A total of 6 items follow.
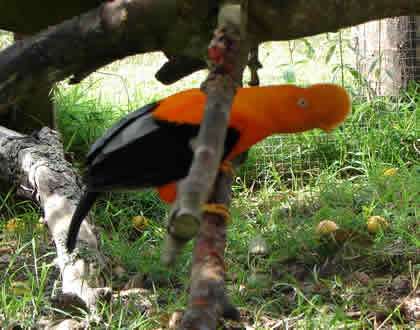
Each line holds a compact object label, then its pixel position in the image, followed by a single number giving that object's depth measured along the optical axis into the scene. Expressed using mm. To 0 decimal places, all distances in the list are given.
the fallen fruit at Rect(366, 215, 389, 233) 2412
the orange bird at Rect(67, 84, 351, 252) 1559
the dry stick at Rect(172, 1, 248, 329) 750
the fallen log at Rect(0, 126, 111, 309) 2033
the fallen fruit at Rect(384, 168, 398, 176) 2983
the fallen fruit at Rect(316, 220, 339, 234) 2311
